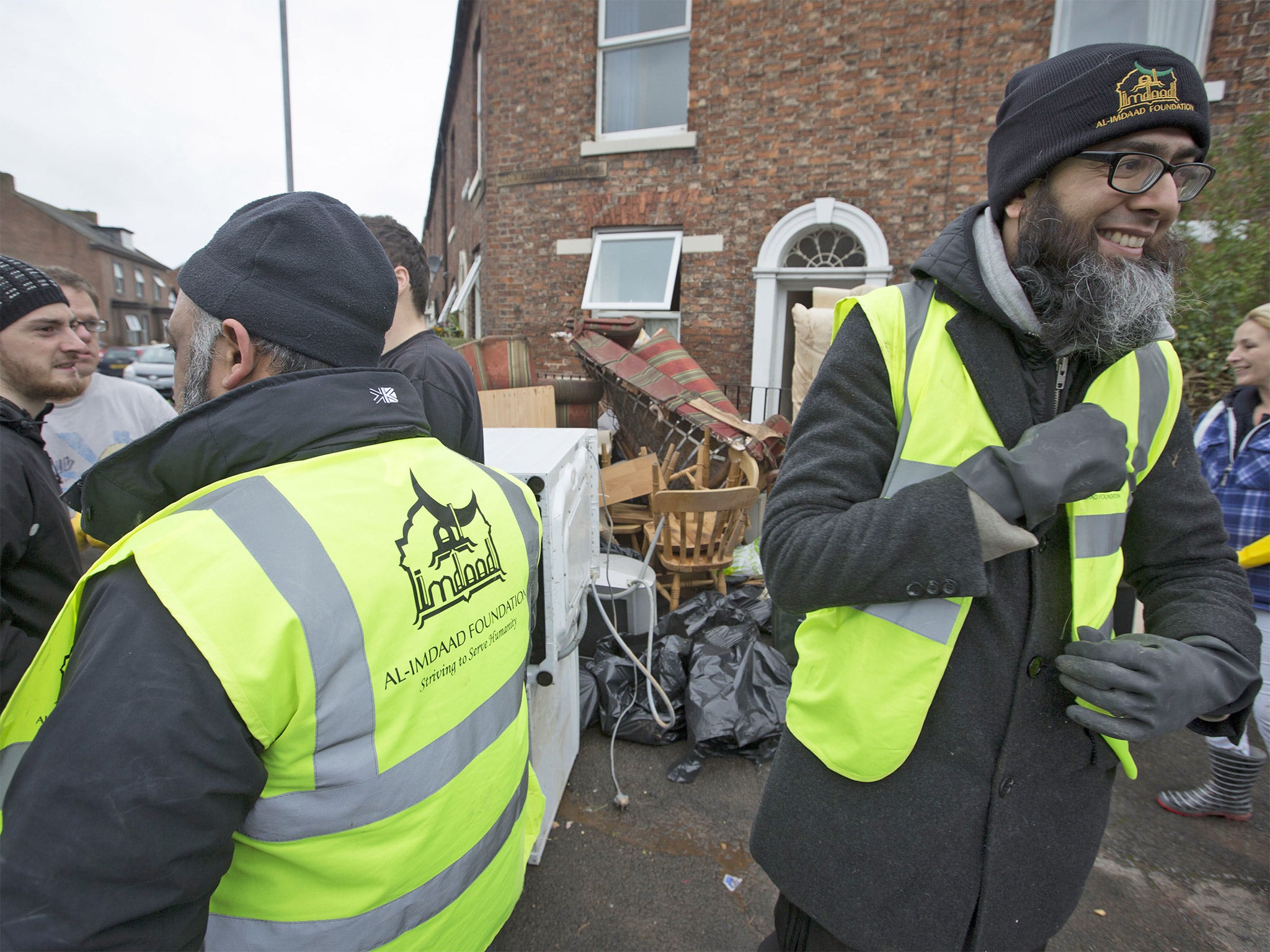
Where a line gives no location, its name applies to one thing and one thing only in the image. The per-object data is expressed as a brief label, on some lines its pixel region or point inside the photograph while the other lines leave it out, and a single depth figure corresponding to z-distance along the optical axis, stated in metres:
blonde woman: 2.60
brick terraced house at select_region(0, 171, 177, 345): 34.09
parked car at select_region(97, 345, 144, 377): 20.39
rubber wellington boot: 2.63
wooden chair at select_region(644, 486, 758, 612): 3.70
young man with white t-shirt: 3.11
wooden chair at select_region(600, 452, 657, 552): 4.16
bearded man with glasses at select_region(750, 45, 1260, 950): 0.96
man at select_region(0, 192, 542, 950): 0.66
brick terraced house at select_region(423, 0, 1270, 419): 6.20
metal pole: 4.96
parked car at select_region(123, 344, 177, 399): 17.02
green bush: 4.36
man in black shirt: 2.20
